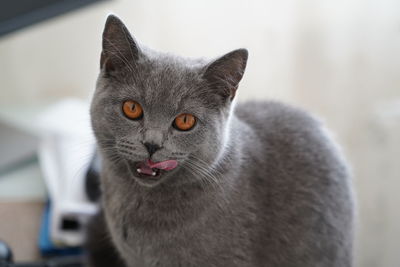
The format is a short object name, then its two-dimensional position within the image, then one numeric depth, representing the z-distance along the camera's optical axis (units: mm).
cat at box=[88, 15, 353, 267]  548
